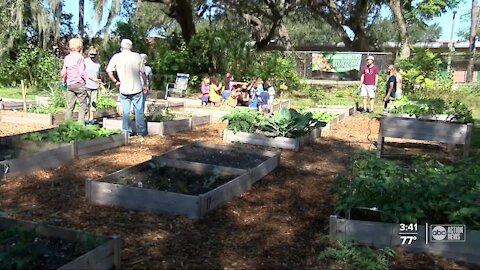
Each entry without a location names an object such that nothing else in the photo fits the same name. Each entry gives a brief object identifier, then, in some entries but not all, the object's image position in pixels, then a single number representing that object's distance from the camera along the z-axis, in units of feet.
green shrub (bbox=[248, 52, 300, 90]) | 60.75
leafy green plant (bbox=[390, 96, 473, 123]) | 26.94
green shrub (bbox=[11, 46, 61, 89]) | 60.39
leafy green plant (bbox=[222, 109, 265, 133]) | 27.66
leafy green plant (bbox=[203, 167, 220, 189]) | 16.96
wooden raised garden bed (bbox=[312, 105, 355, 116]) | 42.86
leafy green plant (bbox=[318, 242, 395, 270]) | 11.18
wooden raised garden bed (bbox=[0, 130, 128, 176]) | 18.60
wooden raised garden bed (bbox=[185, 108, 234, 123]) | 36.99
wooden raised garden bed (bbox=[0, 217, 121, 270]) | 9.82
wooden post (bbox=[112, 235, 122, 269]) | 10.86
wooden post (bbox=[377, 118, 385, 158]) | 24.35
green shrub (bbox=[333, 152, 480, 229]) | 11.98
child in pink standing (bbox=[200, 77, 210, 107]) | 46.62
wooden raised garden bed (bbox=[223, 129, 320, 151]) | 26.16
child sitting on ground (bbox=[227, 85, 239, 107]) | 45.68
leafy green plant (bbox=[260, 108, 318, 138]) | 26.68
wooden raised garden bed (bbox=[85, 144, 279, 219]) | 14.97
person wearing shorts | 46.44
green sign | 76.69
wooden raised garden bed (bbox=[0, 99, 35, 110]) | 35.97
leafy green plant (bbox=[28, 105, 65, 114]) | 32.99
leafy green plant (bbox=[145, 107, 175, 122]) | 30.27
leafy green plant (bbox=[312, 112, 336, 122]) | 35.28
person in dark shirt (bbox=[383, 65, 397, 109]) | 42.60
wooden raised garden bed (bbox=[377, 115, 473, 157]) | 23.52
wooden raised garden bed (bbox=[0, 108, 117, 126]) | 31.07
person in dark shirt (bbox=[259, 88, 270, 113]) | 42.73
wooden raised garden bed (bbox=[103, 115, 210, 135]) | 28.99
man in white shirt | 26.08
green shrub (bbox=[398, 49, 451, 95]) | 61.11
